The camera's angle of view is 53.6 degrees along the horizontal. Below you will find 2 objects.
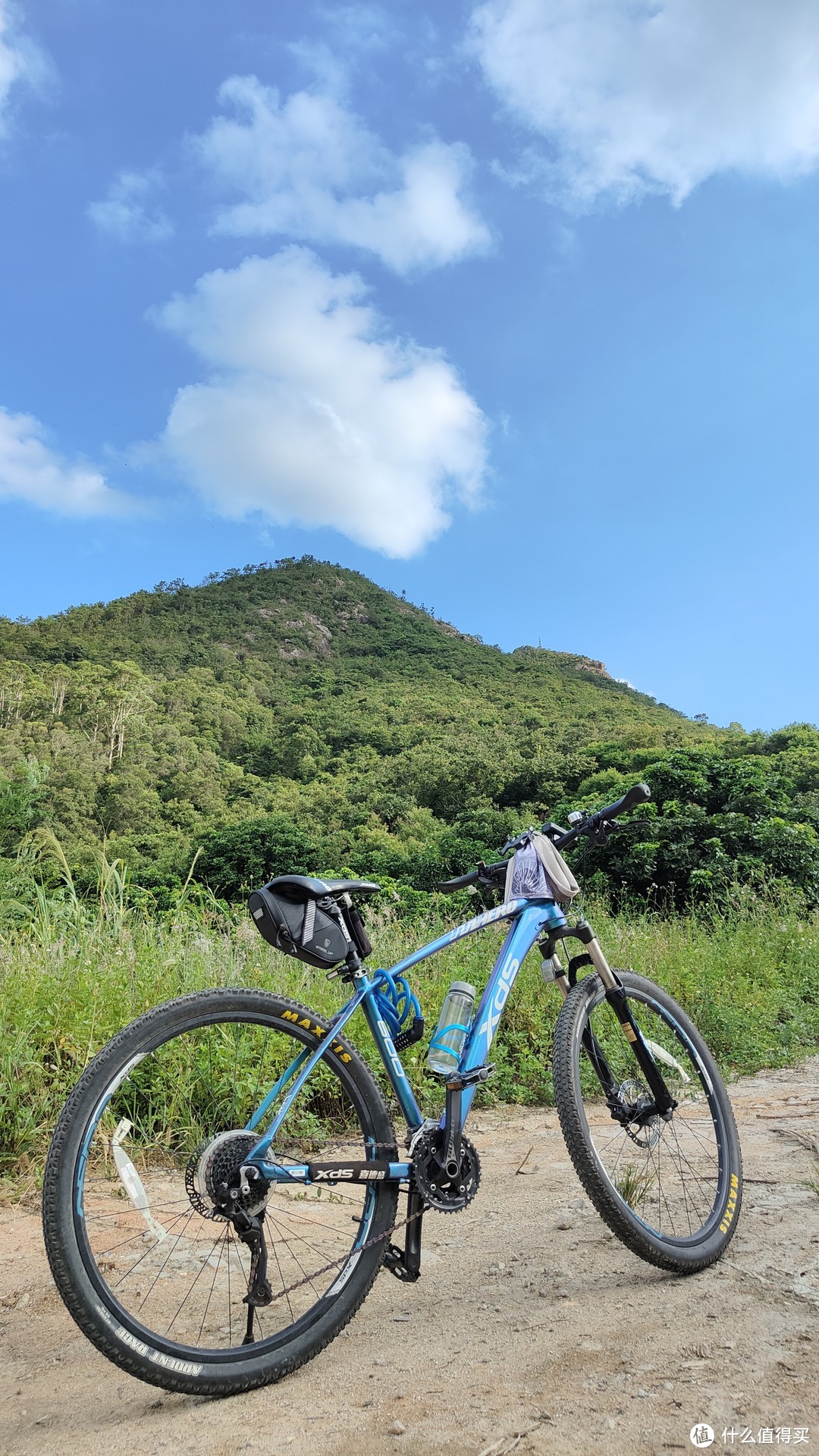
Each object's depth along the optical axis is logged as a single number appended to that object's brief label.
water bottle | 2.26
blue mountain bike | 1.87
